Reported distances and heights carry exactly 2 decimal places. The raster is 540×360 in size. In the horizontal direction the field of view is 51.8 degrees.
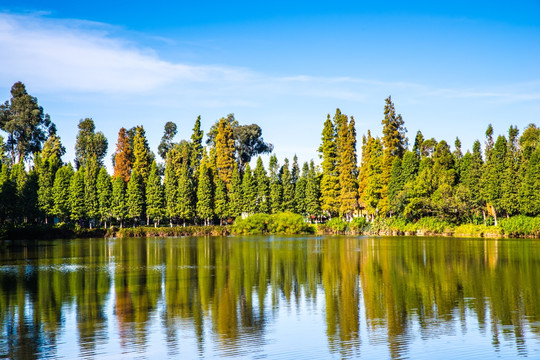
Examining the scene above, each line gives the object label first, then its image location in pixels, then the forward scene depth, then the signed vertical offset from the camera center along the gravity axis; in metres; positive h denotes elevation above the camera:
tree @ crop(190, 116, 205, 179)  90.38 +11.77
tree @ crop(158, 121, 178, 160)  115.31 +17.12
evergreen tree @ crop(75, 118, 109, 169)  98.88 +14.44
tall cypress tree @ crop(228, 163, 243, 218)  81.81 +3.05
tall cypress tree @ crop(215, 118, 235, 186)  87.19 +10.30
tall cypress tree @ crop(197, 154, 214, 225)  80.88 +2.89
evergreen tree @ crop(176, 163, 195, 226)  80.12 +3.29
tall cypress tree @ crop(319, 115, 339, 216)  79.56 +6.05
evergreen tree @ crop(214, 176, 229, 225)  82.05 +2.30
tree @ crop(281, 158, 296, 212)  83.06 +3.25
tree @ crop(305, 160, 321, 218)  81.50 +2.45
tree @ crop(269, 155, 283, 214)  82.31 +3.01
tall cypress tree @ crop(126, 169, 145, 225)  78.81 +3.36
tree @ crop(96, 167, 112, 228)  78.00 +3.94
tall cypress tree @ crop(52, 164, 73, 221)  74.44 +3.99
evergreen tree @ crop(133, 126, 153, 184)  85.94 +10.19
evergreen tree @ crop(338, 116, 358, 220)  78.00 +6.13
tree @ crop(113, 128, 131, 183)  89.62 +10.27
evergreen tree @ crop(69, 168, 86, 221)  75.12 +3.39
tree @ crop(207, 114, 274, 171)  105.62 +14.80
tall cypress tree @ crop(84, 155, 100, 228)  76.94 +4.13
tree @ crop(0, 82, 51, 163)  93.56 +18.07
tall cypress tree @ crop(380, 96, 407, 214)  75.69 +9.92
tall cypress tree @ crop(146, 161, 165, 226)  79.69 +3.27
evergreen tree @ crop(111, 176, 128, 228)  78.31 +2.89
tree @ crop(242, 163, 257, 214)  81.71 +3.39
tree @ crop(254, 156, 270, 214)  82.24 +4.24
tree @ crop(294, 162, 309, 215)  83.62 +2.74
